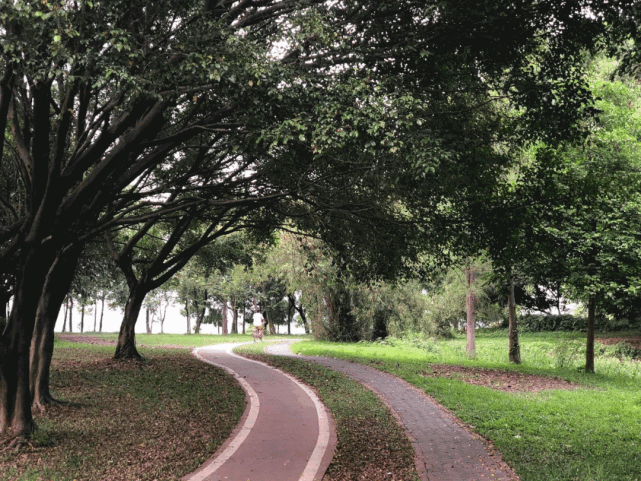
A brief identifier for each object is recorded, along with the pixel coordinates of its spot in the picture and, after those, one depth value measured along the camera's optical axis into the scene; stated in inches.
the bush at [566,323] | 1423.5
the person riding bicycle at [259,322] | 1214.3
